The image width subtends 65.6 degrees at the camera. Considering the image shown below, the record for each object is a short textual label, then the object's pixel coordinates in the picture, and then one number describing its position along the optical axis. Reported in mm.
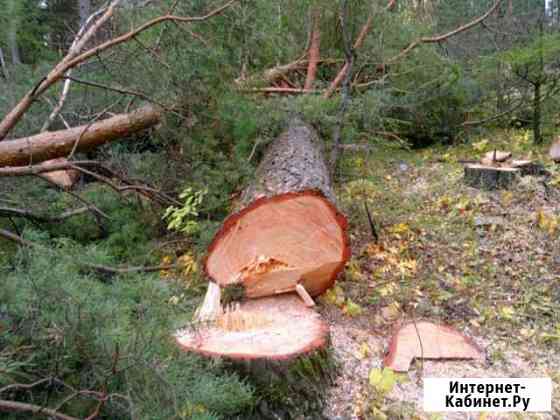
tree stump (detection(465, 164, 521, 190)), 3994
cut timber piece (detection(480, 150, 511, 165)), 4330
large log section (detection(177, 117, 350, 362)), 2639
